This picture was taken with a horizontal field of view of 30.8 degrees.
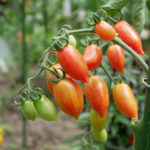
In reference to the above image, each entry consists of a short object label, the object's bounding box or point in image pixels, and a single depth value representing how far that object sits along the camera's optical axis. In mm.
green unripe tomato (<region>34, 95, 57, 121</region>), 699
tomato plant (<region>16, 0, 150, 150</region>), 626
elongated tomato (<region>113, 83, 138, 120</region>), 713
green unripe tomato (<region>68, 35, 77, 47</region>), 708
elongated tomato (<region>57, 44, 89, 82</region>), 610
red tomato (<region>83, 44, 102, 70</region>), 652
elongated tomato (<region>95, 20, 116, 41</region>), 642
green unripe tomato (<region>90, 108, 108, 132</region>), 761
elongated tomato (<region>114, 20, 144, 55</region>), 687
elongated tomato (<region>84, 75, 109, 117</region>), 668
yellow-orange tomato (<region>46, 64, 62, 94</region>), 656
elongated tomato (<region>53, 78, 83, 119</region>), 627
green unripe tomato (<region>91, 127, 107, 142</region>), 862
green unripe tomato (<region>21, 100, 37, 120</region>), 718
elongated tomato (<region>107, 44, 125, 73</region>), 719
